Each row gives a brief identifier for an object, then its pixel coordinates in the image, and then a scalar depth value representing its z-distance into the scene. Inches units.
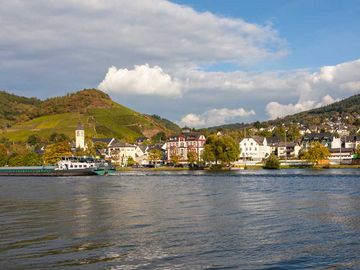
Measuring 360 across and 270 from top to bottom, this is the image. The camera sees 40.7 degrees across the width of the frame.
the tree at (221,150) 5447.8
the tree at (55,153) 6839.6
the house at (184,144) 7347.9
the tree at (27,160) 6911.4
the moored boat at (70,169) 4982.8
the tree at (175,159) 6776.6
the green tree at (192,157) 6333.7
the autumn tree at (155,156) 7081.7
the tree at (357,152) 6148.6
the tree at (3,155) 7347.4
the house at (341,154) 6476.4
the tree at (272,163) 5413.4
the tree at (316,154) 5708.7
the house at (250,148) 7521.7
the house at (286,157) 7734.3
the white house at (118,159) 7570.9
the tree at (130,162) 7427.2
